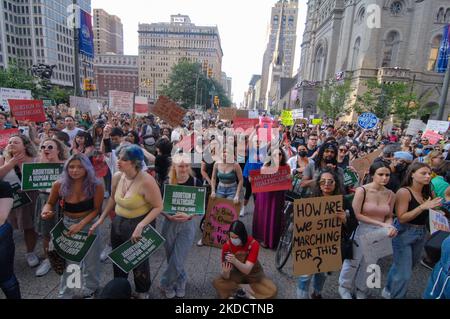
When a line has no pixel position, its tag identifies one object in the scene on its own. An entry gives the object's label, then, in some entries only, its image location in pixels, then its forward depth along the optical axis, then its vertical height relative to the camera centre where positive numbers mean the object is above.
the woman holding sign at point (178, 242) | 3.16 -1.66
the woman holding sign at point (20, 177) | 3.43 -1.10
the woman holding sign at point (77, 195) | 2.77 -1.06
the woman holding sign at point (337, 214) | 2.96 -1.08
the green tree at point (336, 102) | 30.67 +1.86
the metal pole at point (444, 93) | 9.09 +1.11
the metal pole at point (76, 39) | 10.15 +2.48
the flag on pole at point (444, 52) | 10.27 +3.04
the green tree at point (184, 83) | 49.46 +4.72
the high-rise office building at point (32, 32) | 71.56 +19.12
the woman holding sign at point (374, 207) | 2.84 -0.98
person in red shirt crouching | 2.91 -1.91
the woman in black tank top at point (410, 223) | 2.86 -1.14
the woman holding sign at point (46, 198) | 3.37 -1.36
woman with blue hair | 2.65 -1.00
